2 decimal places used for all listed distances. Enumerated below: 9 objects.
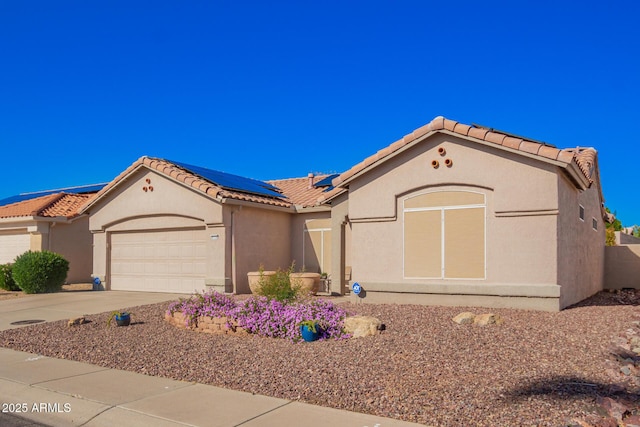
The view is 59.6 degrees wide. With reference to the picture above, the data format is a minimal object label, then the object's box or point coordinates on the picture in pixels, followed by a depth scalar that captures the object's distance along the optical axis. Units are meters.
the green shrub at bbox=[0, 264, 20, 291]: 20.73
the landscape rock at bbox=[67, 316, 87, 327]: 11.92
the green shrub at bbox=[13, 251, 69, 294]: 18.94
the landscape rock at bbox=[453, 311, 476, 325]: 10.41
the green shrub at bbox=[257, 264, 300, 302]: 11.09
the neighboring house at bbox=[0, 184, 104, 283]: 22.31
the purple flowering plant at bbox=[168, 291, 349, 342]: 9.77
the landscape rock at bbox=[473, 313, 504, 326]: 10.23
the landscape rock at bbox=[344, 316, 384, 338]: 9.46
